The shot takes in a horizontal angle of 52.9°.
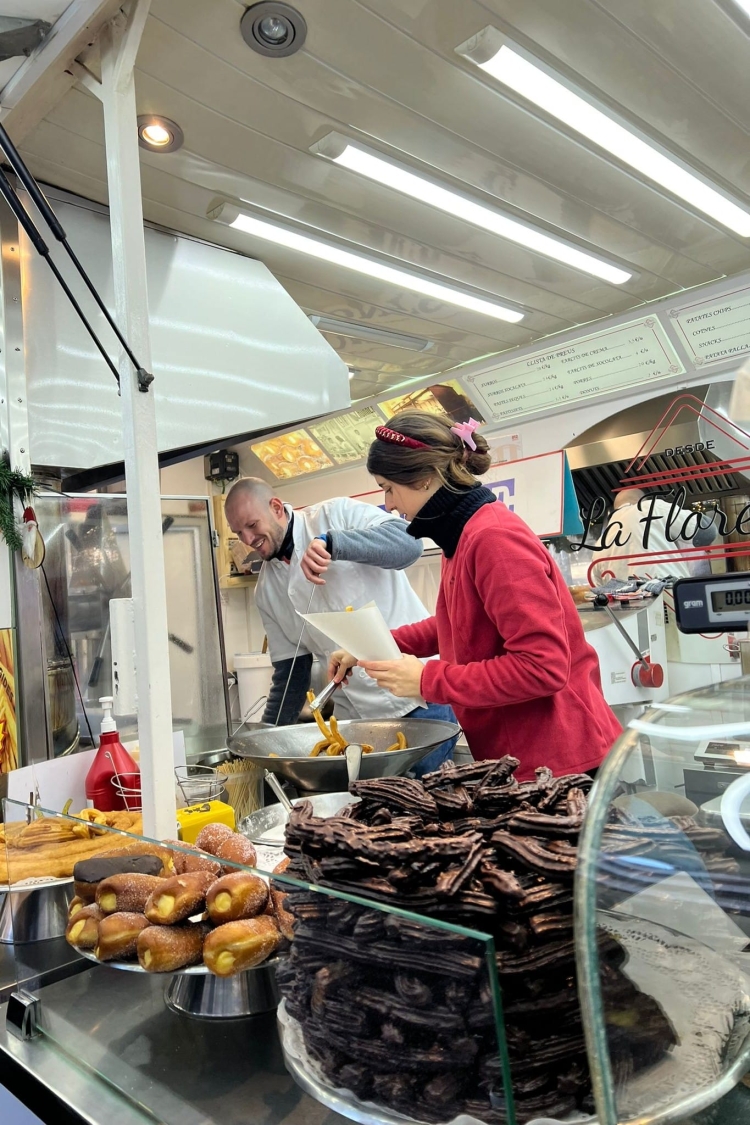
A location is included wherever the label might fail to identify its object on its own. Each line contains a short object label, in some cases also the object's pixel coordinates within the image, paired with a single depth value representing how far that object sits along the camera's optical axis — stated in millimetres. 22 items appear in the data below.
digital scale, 941
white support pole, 1429
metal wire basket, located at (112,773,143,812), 1726
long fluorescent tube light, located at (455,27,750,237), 1891
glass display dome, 486
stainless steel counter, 682
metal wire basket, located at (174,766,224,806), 1678
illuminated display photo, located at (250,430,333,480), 5336
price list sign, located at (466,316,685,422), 3592
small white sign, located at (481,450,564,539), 3832
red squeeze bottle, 1726
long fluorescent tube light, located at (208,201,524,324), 2635
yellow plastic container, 1464
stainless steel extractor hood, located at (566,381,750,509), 3281
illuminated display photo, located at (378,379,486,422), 4368
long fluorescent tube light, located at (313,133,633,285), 2276
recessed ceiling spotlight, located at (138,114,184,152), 2098
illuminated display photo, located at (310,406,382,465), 4926
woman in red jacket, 1424
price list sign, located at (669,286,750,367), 3283
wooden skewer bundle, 1942
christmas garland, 2193
